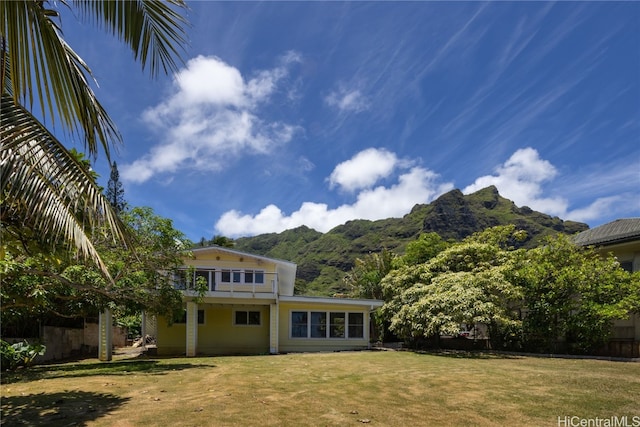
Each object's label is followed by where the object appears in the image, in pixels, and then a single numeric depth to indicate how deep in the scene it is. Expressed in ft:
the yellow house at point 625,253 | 47.78
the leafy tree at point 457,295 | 56.90
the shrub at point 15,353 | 35.01
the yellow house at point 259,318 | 70.18
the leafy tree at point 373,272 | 115.14
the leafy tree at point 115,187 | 181.16
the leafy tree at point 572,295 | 48.78
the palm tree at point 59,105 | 11.60
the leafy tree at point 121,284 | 33.91
